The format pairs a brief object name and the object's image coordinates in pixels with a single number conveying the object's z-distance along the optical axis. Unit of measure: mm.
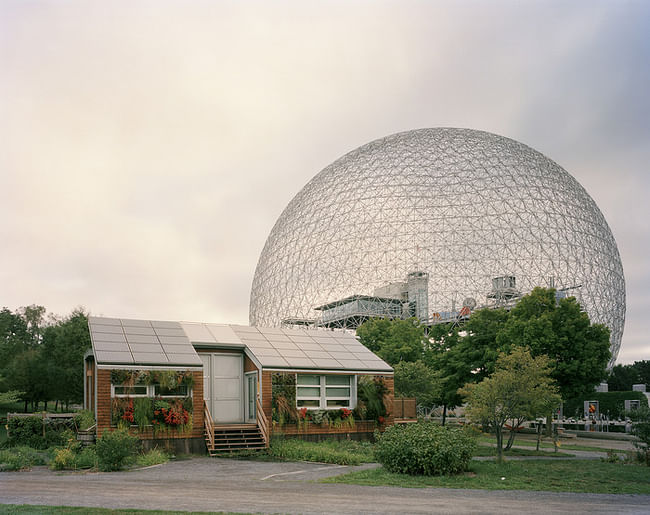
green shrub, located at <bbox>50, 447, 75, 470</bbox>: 18344
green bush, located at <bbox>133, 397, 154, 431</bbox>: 22734
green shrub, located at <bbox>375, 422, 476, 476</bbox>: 16297
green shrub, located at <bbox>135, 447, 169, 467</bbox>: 19453
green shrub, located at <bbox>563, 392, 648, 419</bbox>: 48066
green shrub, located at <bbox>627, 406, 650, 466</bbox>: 19156
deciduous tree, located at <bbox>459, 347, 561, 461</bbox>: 20594
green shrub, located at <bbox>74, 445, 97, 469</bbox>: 18516
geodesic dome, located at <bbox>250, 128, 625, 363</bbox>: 55656
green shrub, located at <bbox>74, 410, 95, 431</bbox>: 22891
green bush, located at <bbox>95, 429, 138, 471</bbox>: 17891
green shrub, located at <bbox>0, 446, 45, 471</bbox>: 18266
